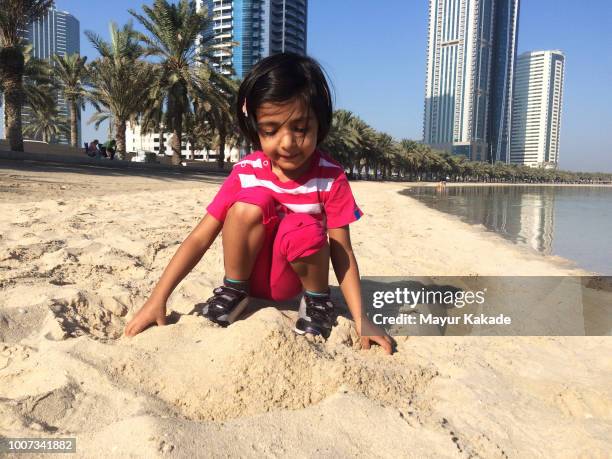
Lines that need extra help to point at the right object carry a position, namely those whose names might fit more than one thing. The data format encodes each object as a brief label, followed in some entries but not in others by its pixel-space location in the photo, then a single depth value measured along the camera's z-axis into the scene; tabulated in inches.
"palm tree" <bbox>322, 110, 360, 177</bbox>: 1318.9
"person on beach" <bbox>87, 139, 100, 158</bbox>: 745.0
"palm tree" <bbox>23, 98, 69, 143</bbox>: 1587.1
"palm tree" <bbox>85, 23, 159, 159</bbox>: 695.1
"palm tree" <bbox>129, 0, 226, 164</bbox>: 703.7
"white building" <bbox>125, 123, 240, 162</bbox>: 3263.5
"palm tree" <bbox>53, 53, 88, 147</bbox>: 906.1
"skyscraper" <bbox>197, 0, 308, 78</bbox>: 2640.3
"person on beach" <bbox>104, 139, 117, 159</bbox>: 737.0
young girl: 59.4
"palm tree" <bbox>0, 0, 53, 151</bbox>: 488.7
